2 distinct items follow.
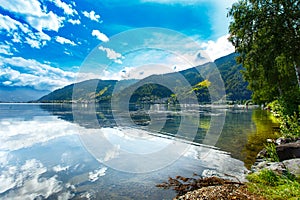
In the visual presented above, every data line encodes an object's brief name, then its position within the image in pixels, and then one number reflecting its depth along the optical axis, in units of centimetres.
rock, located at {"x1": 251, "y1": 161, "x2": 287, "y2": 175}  818
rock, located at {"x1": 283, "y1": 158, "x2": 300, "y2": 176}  792
